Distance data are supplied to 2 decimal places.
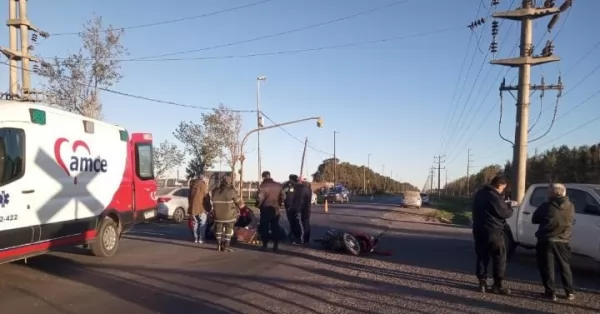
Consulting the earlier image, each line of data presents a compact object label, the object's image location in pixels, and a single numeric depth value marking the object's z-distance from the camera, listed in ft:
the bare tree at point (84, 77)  85.10
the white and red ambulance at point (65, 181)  26.05
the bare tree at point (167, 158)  136.46
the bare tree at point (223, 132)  133.39
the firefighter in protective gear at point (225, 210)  38.99
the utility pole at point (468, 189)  356.91
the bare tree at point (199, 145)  133.49
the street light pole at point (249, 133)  112.95
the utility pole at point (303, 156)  214.73
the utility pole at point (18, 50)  73.26
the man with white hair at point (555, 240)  25.43
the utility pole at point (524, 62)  74.43
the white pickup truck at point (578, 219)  31.76
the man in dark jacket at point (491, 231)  26.08
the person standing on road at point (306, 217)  45.50
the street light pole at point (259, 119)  126.38
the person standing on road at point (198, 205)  44.45
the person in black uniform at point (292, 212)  45.93
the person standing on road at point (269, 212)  41.34
